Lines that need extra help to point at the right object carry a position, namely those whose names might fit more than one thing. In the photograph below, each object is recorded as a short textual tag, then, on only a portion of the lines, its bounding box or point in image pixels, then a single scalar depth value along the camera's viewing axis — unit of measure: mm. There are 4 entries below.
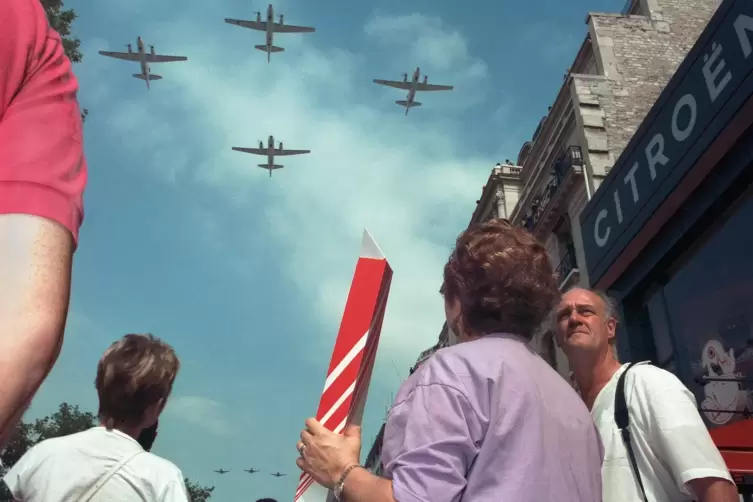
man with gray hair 2445
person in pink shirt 804
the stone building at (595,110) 17547
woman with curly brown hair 1713
